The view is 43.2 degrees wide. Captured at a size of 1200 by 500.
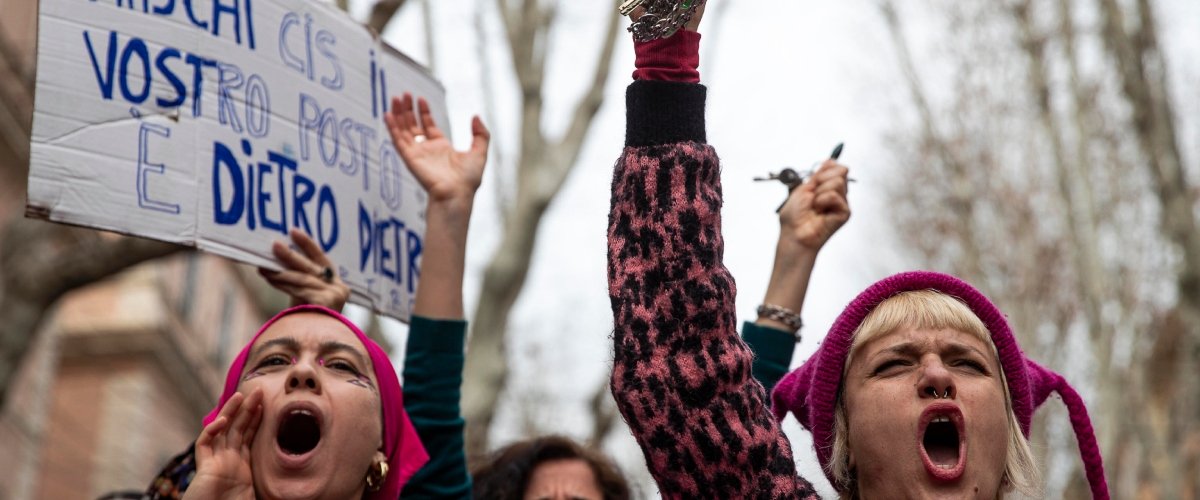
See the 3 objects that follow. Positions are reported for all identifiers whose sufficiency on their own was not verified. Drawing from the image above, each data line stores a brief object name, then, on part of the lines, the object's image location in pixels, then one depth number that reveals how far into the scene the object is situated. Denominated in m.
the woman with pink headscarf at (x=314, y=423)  3.01
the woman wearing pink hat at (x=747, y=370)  2.33
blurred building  21.45
